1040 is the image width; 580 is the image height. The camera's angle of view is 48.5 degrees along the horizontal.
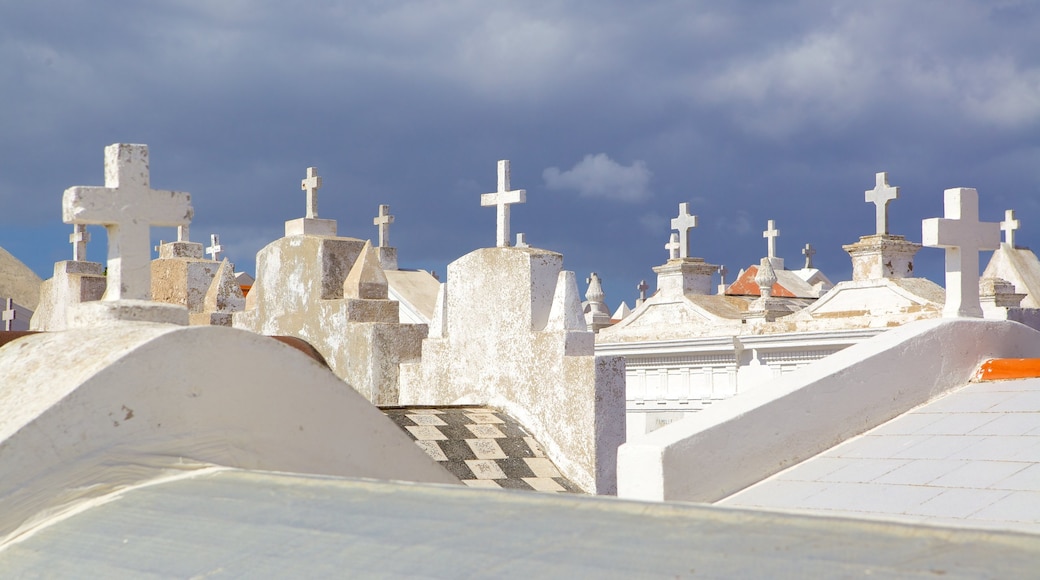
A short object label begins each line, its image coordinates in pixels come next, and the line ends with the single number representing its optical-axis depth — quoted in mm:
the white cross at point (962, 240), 6898
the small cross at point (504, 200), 8734
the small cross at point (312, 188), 10555
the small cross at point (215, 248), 19750
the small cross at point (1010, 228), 21453
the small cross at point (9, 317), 19344
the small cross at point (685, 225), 18156
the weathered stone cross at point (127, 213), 4805
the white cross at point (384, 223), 17767
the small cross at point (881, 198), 14633
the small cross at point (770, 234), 26250
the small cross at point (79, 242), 16031
